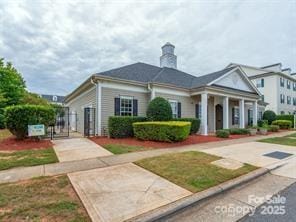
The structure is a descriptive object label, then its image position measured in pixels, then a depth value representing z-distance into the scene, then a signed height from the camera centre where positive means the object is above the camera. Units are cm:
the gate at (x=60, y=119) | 1458 -49
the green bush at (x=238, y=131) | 1540 -128
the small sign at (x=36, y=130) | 928 -77
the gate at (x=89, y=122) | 1252 -46
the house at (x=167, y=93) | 1202 +180
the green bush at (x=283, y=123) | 2236 -87
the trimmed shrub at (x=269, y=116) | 2333 -1
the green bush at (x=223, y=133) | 1301 -128
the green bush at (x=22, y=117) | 926 -13
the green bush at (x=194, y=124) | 1401 -66
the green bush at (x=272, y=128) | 1857 -123
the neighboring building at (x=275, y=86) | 3016 +510
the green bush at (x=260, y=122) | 2017 -70
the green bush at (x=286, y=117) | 2593 -15
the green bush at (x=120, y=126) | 1112 -65
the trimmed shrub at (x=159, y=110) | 1163 +35
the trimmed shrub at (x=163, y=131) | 973 -84
